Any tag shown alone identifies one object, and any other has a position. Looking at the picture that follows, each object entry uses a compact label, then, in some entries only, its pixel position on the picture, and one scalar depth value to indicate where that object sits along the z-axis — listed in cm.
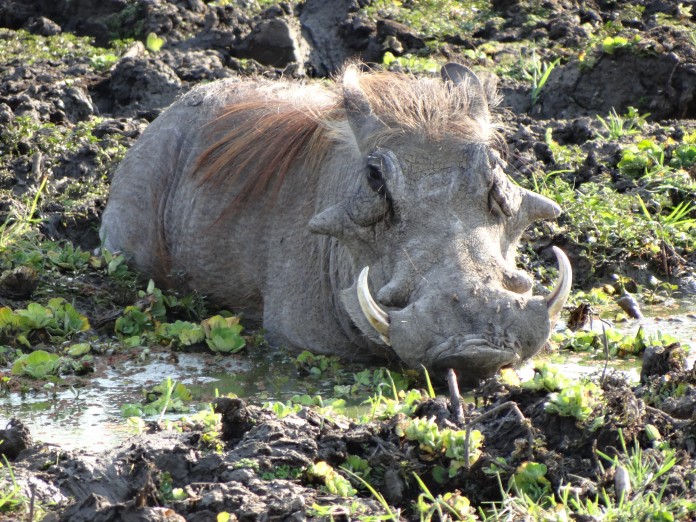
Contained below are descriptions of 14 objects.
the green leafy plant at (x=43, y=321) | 1026
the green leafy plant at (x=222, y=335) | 1022
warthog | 836
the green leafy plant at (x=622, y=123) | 1438
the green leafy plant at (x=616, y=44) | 1608
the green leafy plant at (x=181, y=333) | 1028
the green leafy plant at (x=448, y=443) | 611
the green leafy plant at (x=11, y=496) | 584
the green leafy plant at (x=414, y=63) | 1623
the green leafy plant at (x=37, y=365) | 939
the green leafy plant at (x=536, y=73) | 1566
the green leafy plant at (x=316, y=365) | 959
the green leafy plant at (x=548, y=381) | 664
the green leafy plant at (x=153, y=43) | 1727
